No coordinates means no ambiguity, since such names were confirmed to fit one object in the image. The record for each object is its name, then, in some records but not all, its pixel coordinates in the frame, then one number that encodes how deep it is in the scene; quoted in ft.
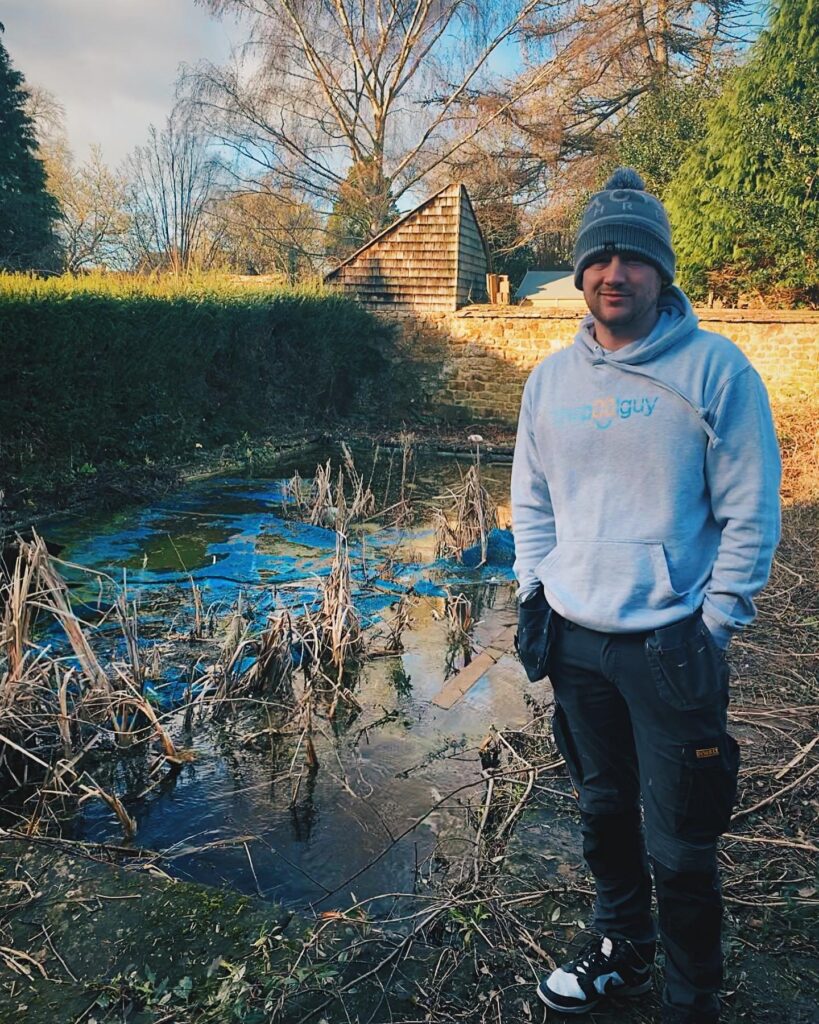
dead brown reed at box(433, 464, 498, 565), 22.25
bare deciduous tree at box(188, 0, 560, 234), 76.79
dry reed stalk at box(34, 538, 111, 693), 10.65
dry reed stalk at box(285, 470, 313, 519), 26.50
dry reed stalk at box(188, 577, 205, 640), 15.55
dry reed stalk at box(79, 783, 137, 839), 9.42
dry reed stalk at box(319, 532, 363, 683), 14.42
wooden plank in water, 13.98
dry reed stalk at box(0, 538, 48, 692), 10.32
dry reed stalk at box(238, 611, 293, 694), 13.33
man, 5.27
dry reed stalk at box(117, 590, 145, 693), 12.05
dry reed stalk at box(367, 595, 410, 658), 15.74
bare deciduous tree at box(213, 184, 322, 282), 82.79
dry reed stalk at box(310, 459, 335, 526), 24.43
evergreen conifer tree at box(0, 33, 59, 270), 62.54
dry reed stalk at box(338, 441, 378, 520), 23.37
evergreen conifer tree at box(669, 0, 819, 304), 38.91
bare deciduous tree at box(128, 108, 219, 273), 82.02
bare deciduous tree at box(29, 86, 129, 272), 81.30
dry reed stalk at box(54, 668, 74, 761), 10.19
